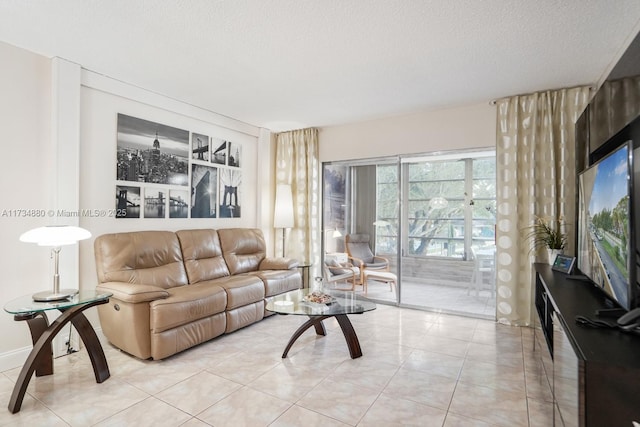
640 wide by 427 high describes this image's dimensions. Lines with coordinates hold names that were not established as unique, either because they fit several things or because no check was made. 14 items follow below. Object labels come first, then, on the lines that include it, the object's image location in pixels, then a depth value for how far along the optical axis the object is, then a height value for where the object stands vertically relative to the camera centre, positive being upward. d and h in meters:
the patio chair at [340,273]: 4.94 -0.89
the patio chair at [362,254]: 4.91 -0.59
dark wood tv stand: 1.15 -0.59
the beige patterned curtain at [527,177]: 3.38 +0.42
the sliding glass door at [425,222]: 4.71 -0.11
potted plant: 3.15 -0.20
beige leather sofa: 2.65 -0.71
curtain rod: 3.28 +1.32
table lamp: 2.33 -0.19
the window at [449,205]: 5.57 +0.18
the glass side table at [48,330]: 2.09 -0.84
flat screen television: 1.55 -0.06
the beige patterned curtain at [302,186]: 4.95 +0.44
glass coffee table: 2.72 -0.80
